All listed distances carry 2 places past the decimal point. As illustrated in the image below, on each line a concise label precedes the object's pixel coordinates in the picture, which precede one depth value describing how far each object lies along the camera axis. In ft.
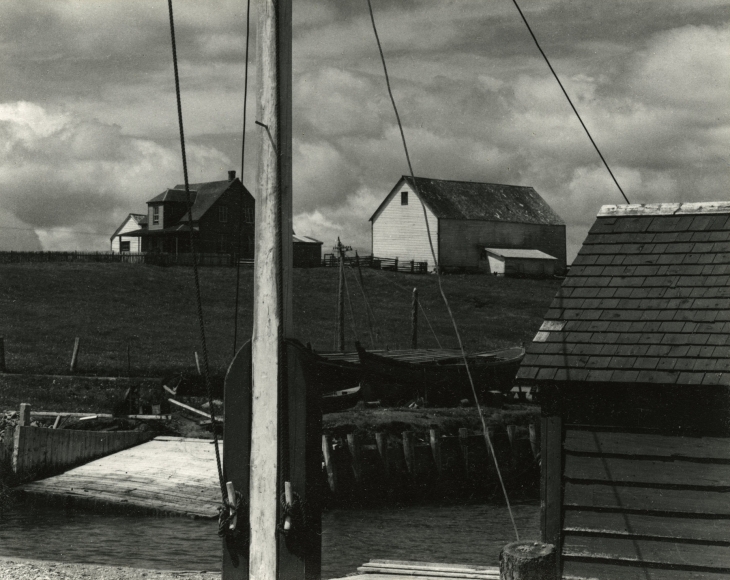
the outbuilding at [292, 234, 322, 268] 224.33
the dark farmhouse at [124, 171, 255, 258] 217.97
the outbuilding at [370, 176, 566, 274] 216.95
